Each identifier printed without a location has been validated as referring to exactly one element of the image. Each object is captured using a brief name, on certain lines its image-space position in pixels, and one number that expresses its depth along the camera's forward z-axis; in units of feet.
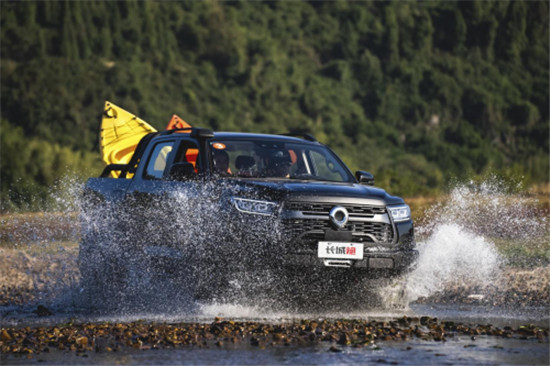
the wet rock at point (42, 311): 71.20
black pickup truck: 64.95
